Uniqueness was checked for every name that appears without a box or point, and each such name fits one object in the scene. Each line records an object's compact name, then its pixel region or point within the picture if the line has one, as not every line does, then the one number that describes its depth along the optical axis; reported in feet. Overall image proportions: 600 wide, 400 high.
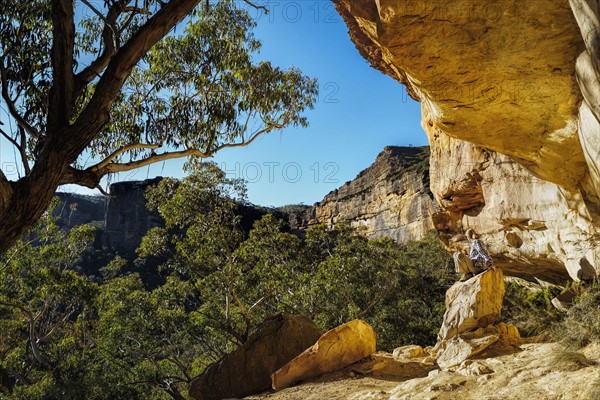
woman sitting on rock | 30.01
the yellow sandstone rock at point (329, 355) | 26.37
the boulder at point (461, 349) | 23.04
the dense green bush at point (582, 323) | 19.70
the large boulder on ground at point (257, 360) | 29.73
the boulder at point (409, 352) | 28.40
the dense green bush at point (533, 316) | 25.84
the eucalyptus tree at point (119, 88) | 16.06
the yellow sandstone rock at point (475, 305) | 26.50
